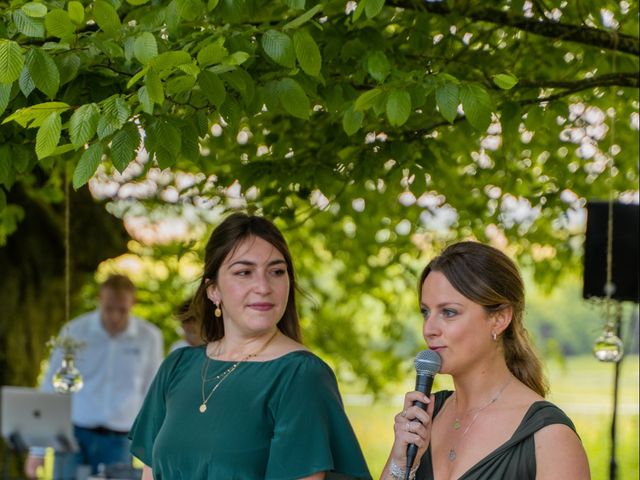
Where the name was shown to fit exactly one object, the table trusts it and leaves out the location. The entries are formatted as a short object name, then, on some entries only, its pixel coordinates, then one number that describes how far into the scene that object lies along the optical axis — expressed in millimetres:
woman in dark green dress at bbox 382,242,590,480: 4417
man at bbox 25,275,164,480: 11708
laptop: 10887
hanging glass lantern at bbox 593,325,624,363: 7636
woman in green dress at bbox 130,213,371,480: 5157
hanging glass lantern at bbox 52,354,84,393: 7779
